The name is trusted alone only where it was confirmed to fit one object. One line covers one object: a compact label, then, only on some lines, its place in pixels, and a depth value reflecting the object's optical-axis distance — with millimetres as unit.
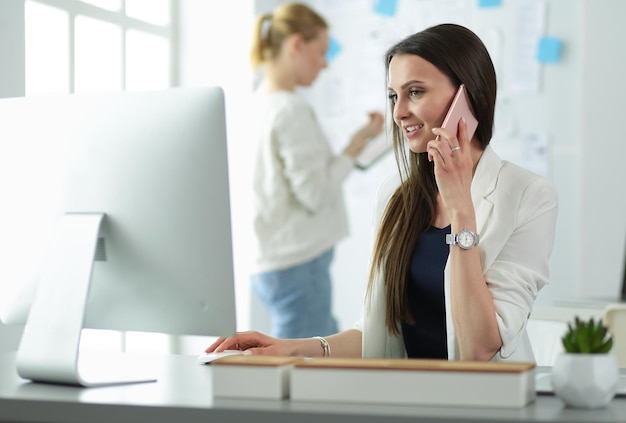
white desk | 2668
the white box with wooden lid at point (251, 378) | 2782
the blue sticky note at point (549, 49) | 6555
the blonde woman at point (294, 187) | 5626
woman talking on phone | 3281
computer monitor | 2918
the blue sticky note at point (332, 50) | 7465
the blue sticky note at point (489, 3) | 6797
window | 4711
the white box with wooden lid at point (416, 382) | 2714
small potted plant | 2742
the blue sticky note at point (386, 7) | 7183
